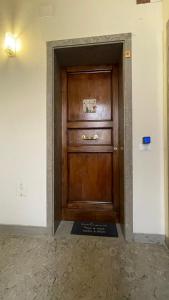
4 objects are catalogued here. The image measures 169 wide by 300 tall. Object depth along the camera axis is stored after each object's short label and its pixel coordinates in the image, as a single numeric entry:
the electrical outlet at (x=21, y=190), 2.07
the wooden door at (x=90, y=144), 2.34
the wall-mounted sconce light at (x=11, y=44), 2.01
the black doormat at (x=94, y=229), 2.04
